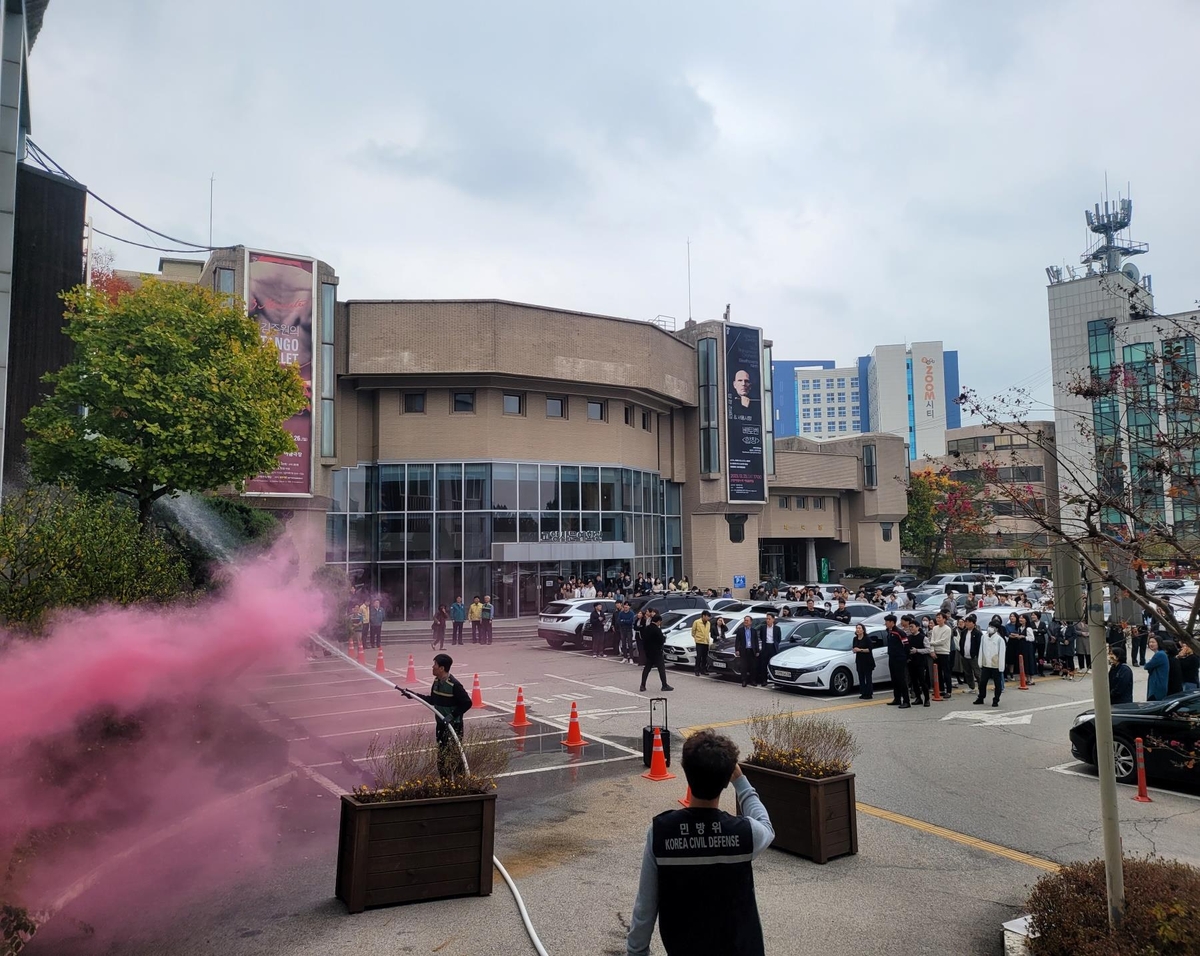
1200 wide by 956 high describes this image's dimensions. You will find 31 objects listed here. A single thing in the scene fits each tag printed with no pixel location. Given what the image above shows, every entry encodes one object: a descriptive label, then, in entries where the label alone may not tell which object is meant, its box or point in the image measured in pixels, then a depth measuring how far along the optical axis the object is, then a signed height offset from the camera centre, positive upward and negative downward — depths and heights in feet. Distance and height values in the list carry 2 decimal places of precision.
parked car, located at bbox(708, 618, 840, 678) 62.54 -7.52
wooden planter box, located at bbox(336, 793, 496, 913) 19.77 -7.40
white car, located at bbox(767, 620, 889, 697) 55.93 -8.30
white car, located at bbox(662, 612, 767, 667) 68.69 -8.64
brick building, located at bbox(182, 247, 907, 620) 114.83 +14.68
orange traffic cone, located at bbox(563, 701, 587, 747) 39.11 -9.01
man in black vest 10.58 -4.31
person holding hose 28.48 -5.20
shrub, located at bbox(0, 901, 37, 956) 15.23 -7.02
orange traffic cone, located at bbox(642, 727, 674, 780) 33.14 -8.84
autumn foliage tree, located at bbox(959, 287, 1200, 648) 16.63 +1.39
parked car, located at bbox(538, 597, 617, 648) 84.28 -7.91
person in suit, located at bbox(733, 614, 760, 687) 60.44 -7.67
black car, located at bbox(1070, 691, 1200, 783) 31.78 -7.62
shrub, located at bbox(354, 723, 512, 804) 20.59 -5.86
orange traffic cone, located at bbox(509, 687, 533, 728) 44.29 -9.22
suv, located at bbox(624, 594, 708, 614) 83.97 -6.08
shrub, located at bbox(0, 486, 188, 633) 22.49 -0.38
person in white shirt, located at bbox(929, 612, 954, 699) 54.80 -7.36
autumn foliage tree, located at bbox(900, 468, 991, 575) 186.81 +2.38
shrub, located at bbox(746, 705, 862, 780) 24.25 -6.23
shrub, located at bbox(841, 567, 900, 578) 188.14 -6.90
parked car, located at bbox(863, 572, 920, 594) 153.26 -7.37
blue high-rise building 483.92 +89.43
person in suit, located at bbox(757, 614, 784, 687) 60.49 -7.35
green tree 60.54 +10.89
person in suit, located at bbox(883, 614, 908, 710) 48.70 -7.13
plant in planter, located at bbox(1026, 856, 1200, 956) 14.69 -7.34
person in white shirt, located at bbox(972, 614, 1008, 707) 50.14 -7.17
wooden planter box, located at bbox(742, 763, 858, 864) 23.31 -7.72
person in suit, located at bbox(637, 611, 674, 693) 55.11 -6.55
